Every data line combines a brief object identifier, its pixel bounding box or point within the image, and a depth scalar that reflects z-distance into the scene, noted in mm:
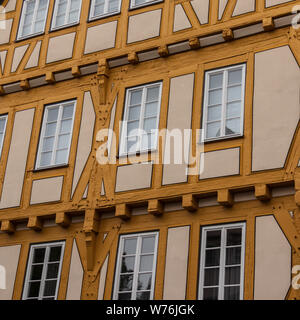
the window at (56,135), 14930
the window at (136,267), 12719
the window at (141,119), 13969
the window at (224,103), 13156
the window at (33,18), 16859
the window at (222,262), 11891
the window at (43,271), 13750
